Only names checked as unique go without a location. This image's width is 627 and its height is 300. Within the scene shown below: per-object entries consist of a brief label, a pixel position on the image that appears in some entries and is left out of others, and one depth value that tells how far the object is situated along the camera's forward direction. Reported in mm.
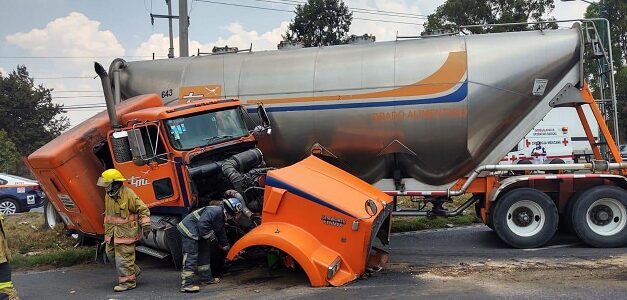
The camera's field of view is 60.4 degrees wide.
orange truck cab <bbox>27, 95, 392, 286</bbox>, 6105
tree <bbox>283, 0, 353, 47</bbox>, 38625
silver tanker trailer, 7977
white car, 14641
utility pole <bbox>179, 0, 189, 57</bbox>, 14900
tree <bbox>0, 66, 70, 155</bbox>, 43438
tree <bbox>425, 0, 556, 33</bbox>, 35062
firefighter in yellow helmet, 6406
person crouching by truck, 6160
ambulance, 22781
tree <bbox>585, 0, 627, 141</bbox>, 40344
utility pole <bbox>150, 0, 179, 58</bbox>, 23667
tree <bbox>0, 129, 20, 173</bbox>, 32128
